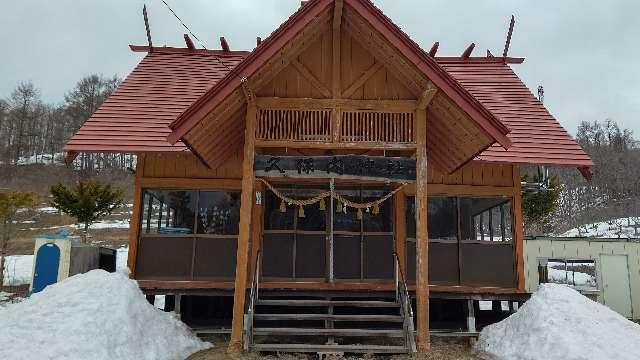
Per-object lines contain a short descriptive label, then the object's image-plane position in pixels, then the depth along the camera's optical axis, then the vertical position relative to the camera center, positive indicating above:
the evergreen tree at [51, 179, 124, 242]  20.06 +1.52
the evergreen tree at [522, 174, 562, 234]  21.61 +1.98
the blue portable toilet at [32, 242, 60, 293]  9.82 -0.80
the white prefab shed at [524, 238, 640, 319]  13.75 -0.61
